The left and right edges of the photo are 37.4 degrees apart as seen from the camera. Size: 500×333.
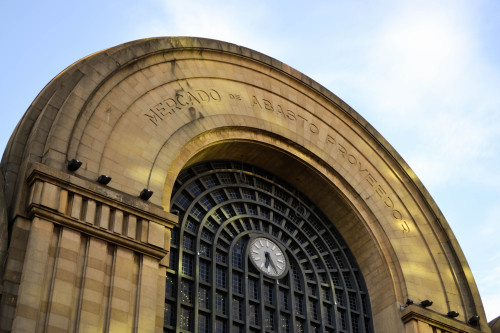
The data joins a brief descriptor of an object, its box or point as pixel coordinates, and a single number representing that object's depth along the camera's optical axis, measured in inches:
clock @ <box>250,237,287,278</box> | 1121.4
